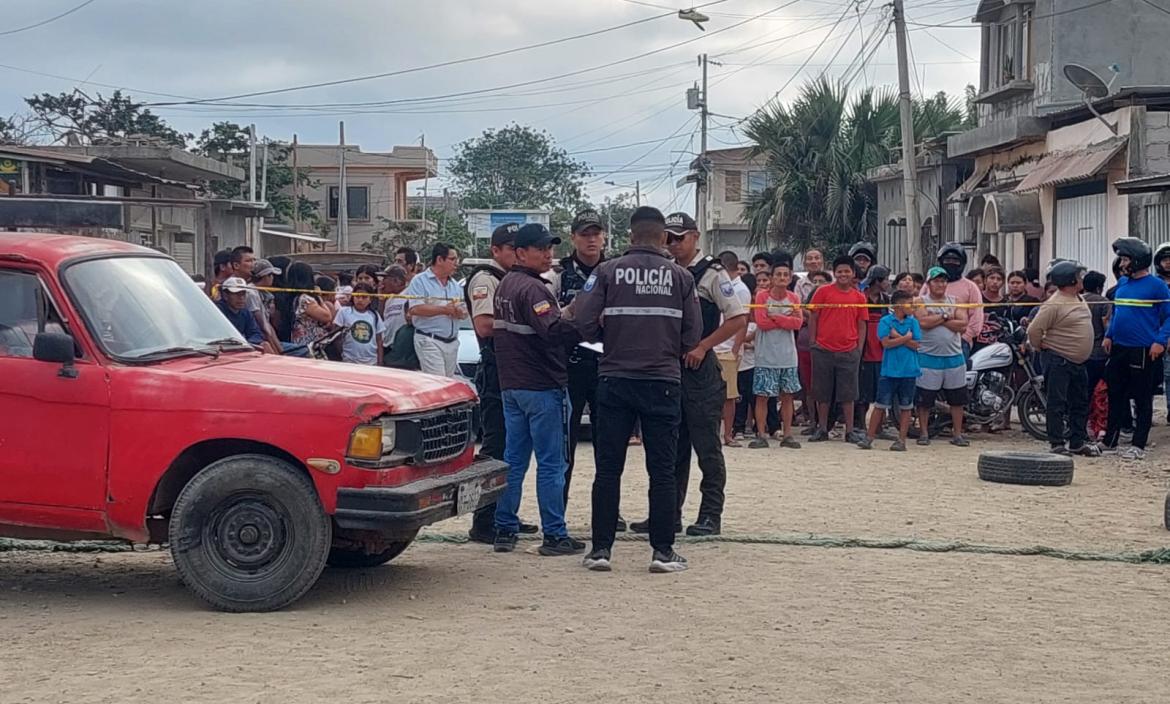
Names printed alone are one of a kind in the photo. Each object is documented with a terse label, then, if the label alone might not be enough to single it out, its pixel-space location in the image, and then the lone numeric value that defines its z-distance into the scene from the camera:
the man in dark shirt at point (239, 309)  11.55
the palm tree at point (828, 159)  37.69
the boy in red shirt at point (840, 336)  15.06
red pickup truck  7.30
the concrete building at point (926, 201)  32.00
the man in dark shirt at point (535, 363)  8.68
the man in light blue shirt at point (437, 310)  13.47
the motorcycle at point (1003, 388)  15.78
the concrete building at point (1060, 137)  21.11
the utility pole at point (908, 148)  26.12
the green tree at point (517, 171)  90.00
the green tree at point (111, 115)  44.88
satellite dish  21.92
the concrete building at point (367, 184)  69.94
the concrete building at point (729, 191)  65.69
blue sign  65.26
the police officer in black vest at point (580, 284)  9.23
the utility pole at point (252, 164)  50.66
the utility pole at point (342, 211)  63.28
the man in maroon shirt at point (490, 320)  9.22
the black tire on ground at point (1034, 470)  12.36
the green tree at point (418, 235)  59.56
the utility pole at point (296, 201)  58.38
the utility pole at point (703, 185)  53.53
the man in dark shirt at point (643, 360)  8.35
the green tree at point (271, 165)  56.91
